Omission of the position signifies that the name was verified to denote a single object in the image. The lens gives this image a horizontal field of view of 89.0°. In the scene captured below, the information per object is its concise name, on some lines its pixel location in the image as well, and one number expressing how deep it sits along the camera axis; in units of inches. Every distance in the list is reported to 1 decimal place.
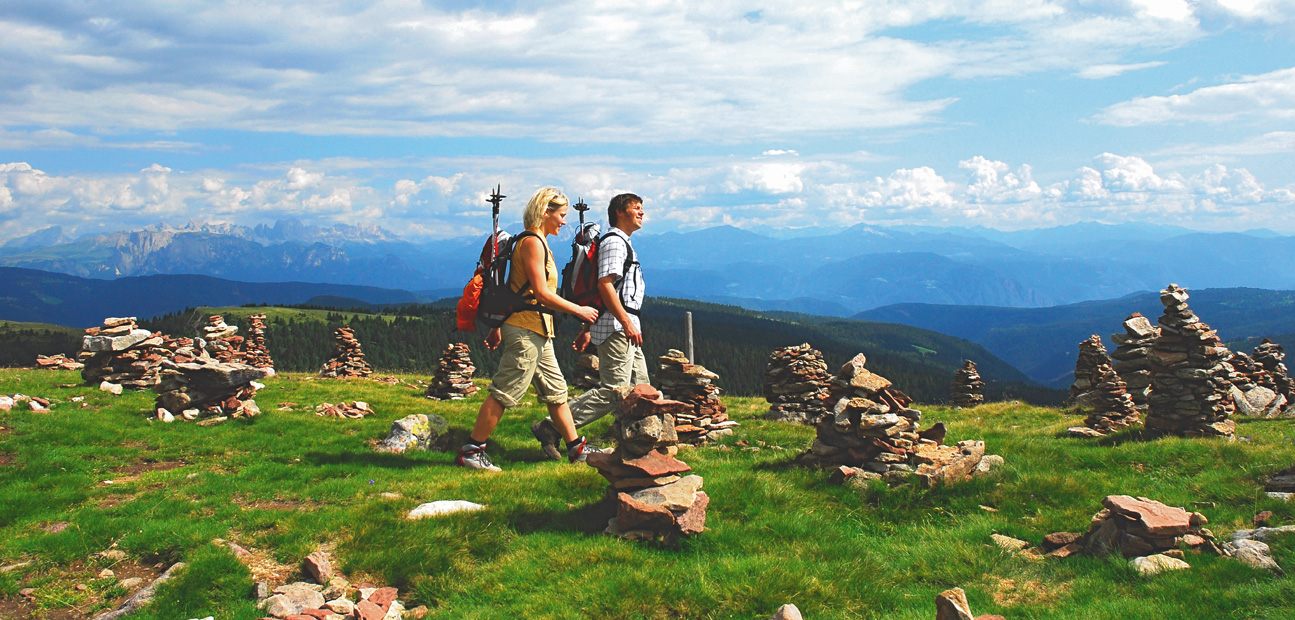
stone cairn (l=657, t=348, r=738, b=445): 553.3
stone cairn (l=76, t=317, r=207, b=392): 668.1
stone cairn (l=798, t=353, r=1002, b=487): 362.0
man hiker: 382.6
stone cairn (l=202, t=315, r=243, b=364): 1026.7
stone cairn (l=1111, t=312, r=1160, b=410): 695.1
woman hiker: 359.3
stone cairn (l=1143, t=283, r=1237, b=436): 526.3
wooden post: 829.6
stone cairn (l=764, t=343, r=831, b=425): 772.0
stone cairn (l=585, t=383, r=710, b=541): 271.0
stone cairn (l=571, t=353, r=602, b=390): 768.6
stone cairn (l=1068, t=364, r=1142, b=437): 691.4
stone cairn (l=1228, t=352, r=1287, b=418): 789.2
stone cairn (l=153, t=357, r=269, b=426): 533.6
